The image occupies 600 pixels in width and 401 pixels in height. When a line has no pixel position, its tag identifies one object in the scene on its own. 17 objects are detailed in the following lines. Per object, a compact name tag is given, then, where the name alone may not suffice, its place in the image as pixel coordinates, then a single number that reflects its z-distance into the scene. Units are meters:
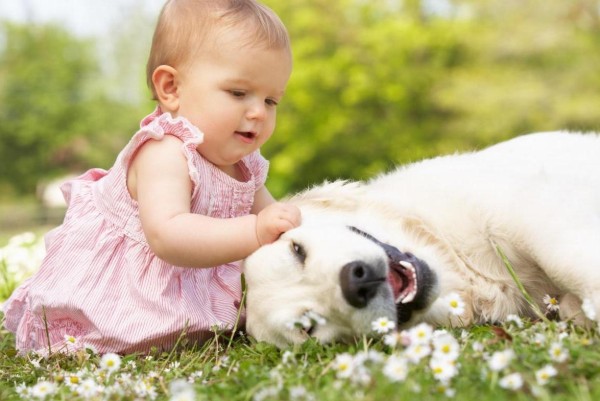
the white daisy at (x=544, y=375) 1.95
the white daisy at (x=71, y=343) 3.26
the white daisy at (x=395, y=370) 1.95
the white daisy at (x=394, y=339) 2.30
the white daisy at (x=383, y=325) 2.53
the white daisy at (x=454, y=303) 2.68
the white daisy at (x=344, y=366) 2.05
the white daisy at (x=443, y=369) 2.02
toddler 3.06
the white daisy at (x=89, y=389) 2.32
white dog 2.73
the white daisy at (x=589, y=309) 2.47
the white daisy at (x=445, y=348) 2.10
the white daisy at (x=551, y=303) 2.96
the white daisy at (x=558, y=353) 2.08
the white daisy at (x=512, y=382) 1.92
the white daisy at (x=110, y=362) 2.55
